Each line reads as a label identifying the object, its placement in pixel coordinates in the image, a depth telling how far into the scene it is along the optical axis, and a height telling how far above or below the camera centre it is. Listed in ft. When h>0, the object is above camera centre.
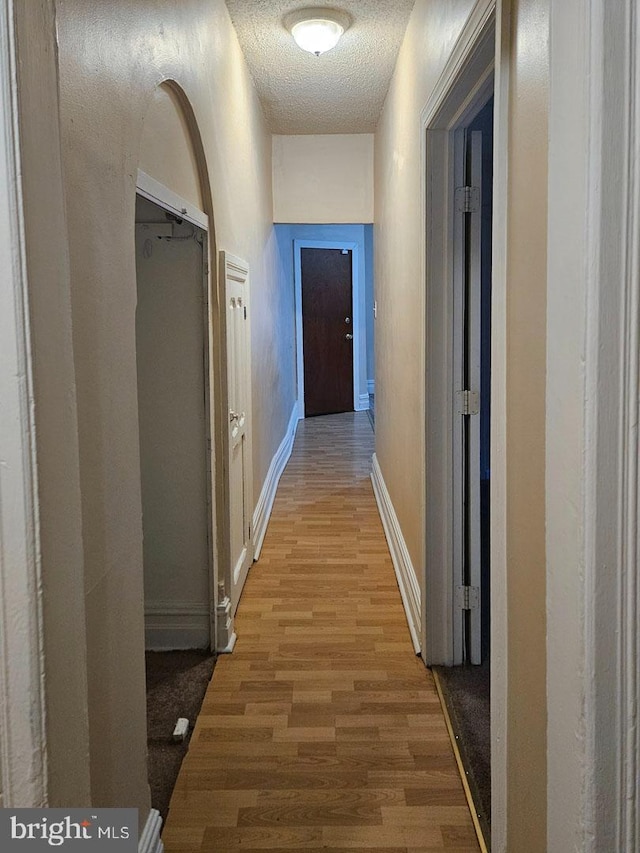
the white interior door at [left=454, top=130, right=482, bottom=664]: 9.25 -0.57
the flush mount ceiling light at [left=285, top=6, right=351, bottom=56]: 11.31 +4.80
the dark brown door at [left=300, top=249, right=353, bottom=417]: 31.76 +0.93
